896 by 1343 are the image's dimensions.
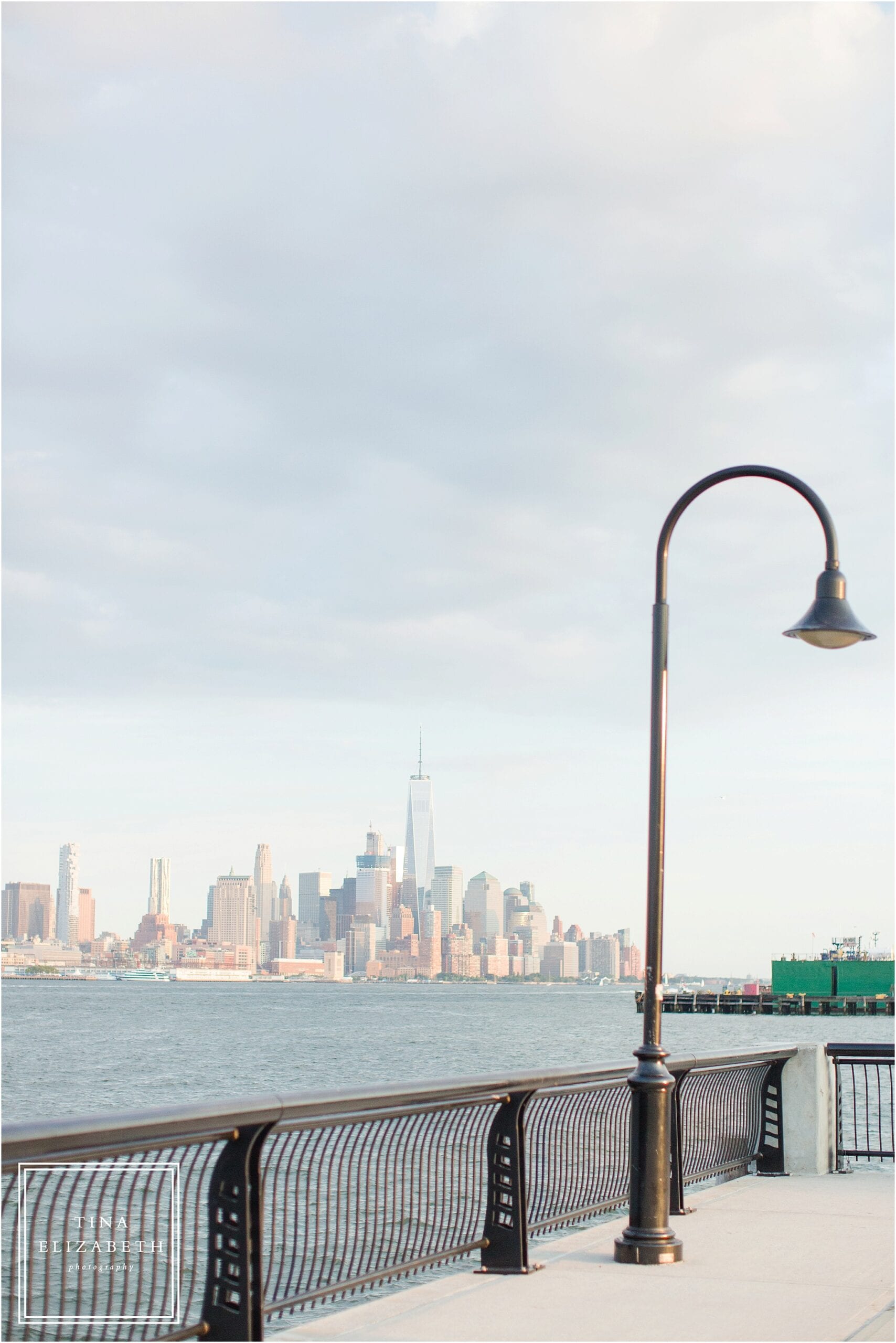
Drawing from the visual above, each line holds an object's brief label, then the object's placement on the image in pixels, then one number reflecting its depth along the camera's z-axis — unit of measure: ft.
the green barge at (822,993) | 448.24
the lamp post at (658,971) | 28.94
